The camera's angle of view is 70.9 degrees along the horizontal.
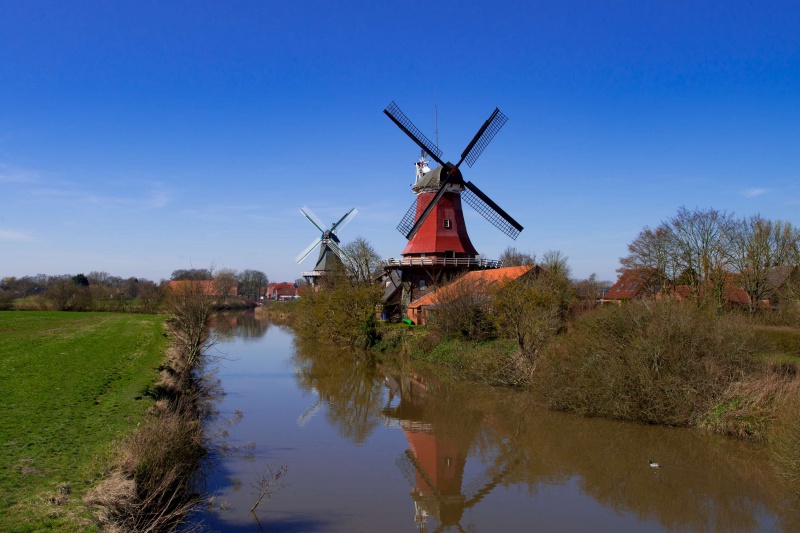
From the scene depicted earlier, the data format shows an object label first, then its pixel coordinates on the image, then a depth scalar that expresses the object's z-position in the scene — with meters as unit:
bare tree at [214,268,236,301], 41.84
